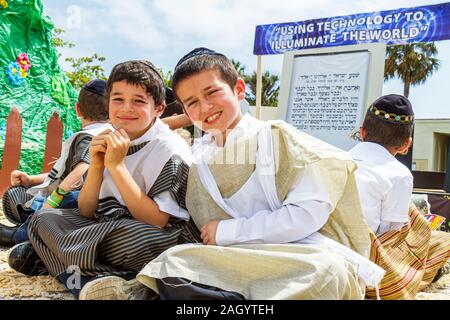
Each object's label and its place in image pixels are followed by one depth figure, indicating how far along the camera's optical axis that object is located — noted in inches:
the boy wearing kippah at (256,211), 55.3
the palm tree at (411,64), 898.7
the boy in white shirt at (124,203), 69.3
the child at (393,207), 75.4
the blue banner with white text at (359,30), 239.0
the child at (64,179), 95.7
